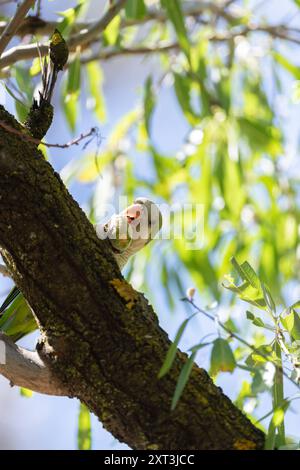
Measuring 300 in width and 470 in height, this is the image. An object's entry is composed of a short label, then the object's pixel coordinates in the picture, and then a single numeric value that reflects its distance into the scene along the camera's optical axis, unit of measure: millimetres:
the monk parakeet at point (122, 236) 4789
